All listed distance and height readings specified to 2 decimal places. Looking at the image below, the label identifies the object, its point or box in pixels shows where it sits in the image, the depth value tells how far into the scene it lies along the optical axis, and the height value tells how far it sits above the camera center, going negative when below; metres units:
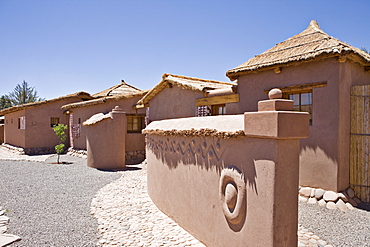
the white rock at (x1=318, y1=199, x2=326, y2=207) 6.26 -1.92
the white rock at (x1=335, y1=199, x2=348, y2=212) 6.01 -1.91
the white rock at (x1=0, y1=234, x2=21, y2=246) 4.17 -1.91
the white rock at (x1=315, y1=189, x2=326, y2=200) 6.45 -1.75
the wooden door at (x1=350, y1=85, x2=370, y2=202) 6.47 -0.51
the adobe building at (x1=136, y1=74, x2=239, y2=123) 8.71 +0.86
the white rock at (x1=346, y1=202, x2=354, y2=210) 6.06 -1.94
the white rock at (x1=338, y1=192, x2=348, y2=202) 6.19 -1.76
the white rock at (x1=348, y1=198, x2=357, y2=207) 6.26 -1.90
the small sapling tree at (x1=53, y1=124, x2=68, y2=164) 13.41 -0.52
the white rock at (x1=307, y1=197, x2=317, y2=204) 6.47 -1.93
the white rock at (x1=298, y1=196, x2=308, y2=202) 6.63 -1.94
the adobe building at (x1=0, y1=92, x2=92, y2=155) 16.66 -0.07
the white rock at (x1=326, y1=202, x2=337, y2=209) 6.11 -1.94
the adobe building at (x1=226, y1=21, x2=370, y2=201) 6.32 +0.42
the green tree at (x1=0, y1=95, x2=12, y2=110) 36.79 +2.64
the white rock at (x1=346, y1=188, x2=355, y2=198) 6.42 -1.73
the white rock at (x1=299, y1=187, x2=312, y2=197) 6.68 -1.78
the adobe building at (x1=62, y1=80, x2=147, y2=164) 13.45 +0.41
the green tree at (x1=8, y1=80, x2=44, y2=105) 37.84 +3.66
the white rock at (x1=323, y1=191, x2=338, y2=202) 6.20 -1.76
